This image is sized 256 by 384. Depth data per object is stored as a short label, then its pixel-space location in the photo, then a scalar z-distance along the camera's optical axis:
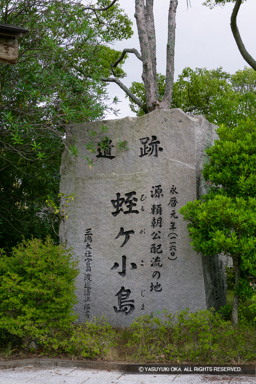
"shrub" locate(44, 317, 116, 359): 5.34
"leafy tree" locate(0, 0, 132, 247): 6.98
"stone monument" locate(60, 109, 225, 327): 6.41
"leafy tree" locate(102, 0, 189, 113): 9.21
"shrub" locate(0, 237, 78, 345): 5.45
